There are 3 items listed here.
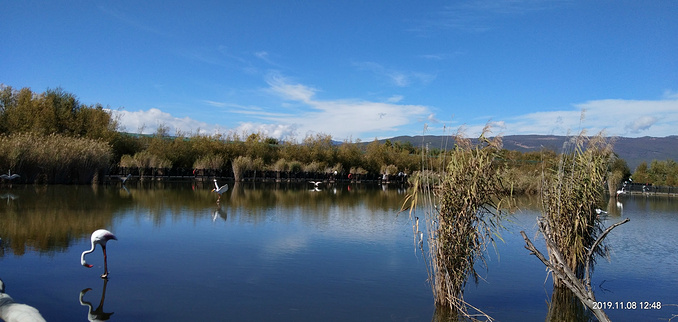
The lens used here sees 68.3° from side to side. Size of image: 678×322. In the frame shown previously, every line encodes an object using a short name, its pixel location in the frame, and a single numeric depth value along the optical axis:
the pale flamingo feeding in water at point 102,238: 7.15
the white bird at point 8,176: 18.82
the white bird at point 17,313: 3.59
